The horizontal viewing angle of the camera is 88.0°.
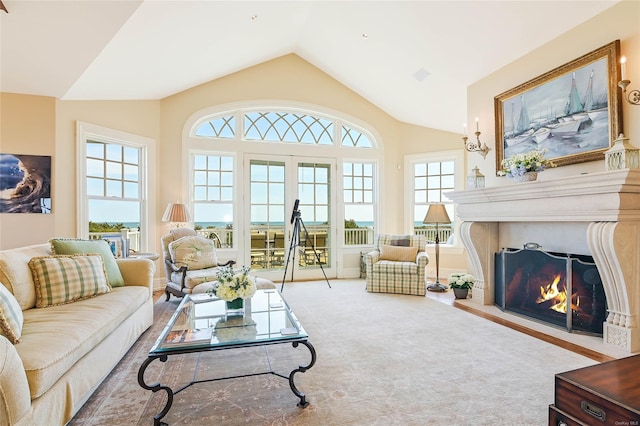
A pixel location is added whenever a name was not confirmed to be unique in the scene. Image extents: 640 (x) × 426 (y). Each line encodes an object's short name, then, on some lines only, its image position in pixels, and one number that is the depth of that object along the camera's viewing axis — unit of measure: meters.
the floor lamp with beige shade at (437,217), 5.01
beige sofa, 1.41
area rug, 1.85
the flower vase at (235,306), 2.51
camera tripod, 5.40
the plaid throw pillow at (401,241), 5.24
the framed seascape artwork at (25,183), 3.67
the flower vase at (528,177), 3.25
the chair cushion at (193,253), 4.21
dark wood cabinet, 1.21
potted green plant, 4.41
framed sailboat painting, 2.79
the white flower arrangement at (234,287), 2.42
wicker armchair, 3.86
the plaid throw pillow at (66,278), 2.36
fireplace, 3.01
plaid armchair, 4.67
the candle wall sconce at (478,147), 4.16
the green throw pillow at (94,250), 2.74
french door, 5.66
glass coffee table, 1.83
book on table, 1.88
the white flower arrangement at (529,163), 3.24
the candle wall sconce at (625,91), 2.47
